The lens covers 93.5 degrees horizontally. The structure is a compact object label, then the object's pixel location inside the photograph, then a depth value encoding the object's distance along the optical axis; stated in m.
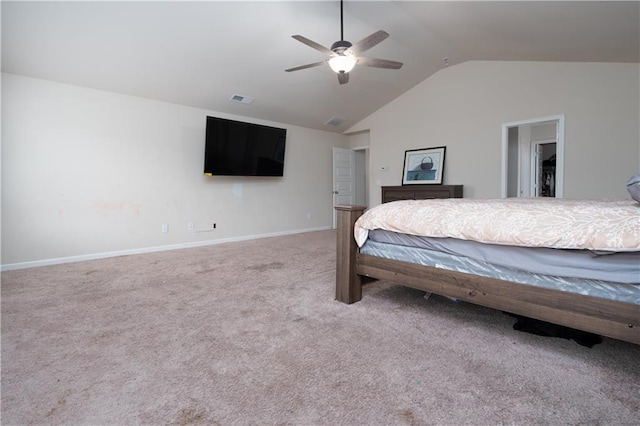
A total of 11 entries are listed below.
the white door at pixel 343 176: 6.96
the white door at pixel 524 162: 5.91
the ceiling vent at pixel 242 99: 4.74
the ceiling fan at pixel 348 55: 2.60
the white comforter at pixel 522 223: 1.32
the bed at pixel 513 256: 1.33
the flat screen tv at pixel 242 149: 4.81
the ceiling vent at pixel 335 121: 6.24
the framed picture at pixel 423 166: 5.33
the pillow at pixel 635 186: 1.41
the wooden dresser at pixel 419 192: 4.90
